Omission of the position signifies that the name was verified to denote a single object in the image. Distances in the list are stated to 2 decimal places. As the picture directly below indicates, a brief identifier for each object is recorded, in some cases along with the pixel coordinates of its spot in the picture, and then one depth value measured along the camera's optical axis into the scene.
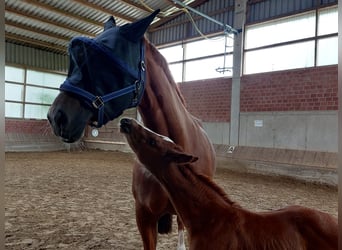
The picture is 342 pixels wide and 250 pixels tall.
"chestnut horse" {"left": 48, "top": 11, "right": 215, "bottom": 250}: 1.28
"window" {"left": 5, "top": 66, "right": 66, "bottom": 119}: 11.22
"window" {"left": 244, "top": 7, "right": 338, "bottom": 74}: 6.99
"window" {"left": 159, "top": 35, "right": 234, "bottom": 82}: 8.98
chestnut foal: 1.08
